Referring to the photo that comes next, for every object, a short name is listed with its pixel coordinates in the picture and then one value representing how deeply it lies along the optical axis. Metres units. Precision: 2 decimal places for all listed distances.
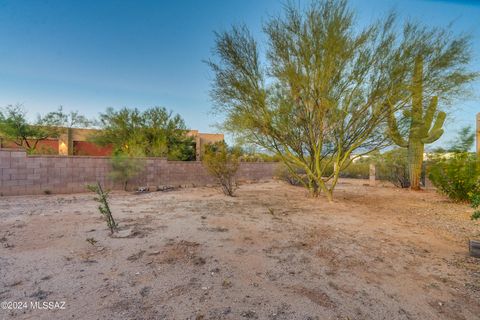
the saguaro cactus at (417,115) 5.91
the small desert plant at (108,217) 3.68
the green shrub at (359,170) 16.77
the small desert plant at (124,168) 9.99
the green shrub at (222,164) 8.58
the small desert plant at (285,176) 13.38
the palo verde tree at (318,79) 5.99
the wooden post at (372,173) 14.17
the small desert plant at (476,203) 2.63
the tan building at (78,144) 18.78
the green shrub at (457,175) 6.67
